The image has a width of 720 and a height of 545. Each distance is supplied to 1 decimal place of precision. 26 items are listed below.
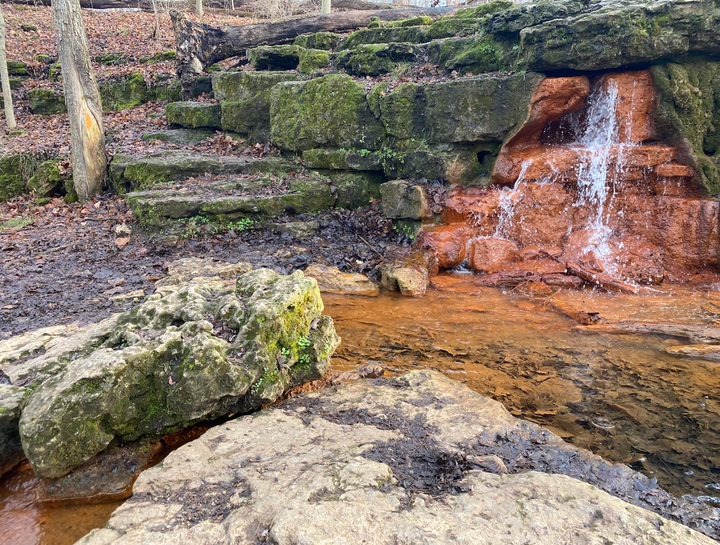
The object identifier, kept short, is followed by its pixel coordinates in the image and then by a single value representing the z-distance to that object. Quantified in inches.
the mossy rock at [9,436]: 120.1
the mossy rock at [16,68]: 560.4
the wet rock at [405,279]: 265.7
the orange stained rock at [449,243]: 297.1
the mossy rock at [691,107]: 280.8
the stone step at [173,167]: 359.3
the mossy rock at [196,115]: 435.2
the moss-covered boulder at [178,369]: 114.7
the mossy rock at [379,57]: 392.5
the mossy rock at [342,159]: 353.7
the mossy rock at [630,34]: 268.7
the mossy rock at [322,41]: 483.2
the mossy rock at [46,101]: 517.3
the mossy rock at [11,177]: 395.9
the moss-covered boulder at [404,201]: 316.2
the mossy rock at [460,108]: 308.5
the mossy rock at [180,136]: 426.9
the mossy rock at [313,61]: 433.4
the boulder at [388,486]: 88.2
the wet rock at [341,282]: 269.4
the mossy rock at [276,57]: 458.9
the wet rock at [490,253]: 292.5
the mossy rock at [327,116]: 356.8
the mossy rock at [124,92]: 522.0
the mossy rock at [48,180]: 385.2
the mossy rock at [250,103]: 412.8
